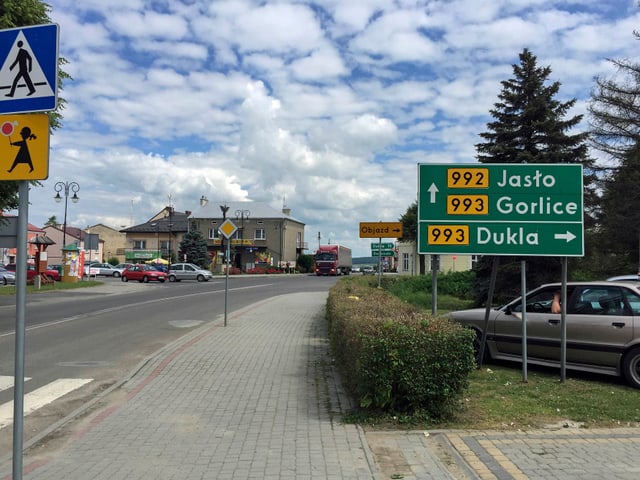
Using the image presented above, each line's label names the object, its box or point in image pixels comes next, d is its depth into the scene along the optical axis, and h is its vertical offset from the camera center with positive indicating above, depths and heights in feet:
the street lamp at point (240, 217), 269.44 +20.43
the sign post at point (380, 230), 66.74 +3.72
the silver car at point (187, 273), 167.53 -4.37
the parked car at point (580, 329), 25.25 -3.18
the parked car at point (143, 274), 159.12 -4.54
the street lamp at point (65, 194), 130.41 +14.48
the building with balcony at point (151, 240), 292.81 +9.60
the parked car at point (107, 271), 196.04 -4.72
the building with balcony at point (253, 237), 272.92 +11.08
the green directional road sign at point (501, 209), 27.89 +2.70
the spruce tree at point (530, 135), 64.54 +15.19
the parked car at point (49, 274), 125.30 -4.09
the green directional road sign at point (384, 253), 83.55 +1.22
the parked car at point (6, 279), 138.92 -5.68
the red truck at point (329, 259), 223.30 +0.36
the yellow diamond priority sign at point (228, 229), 49.34 +2.63
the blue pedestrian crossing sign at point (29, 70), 12.07 +4.01
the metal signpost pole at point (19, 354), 11.43 -2.00
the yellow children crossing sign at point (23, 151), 11.84 +2.20
